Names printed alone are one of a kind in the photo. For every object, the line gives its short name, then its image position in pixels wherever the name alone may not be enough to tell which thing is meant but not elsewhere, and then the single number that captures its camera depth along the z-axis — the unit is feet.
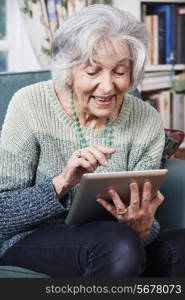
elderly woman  5.01
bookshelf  10.47
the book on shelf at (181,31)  10.60
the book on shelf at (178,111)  10.87
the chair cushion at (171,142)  6.56
